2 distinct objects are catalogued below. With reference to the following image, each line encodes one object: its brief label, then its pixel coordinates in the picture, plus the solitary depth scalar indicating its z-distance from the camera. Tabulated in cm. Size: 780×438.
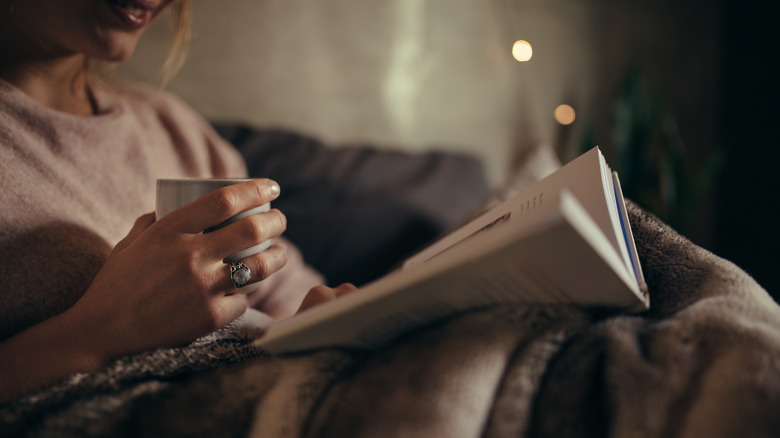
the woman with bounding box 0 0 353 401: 40
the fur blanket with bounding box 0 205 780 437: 26
